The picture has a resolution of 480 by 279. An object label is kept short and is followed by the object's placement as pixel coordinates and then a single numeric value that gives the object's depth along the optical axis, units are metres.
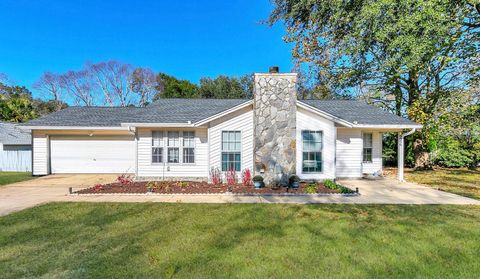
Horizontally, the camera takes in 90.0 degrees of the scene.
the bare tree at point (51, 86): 31.33
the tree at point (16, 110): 24.65
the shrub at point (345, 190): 8.40
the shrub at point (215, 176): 10.10
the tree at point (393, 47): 11.55
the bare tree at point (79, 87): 31.50
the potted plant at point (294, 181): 9.17
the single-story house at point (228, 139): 10.02
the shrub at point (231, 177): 10.10
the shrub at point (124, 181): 9.88
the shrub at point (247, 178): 9.71
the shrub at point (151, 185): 9.09
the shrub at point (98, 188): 8.64
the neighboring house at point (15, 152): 16.66
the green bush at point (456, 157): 16.70
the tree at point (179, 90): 30.23
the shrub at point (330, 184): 9.04
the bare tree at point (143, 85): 32.78
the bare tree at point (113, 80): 31.81
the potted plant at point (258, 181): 9.06
